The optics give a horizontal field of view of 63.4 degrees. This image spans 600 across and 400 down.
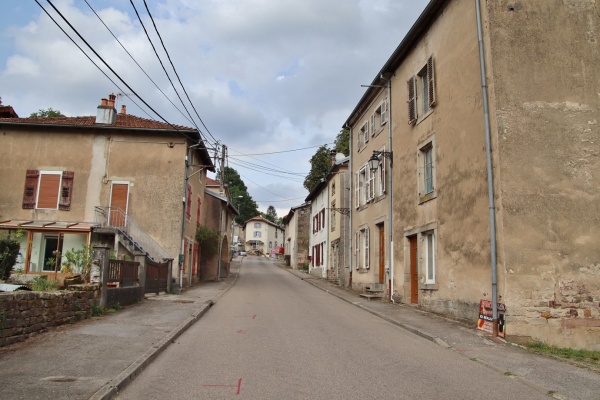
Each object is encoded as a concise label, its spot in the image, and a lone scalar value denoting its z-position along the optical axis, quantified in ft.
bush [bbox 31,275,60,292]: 33.75
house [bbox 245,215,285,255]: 321.11
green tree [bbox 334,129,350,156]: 128.77
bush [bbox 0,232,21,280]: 46.77
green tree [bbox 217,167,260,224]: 286.09
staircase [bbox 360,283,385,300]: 60.90
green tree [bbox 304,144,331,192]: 149.48
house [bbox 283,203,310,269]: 169.16
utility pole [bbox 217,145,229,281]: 75.66
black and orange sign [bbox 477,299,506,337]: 32.42
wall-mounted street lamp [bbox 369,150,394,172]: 58.23
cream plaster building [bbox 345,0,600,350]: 32.83
